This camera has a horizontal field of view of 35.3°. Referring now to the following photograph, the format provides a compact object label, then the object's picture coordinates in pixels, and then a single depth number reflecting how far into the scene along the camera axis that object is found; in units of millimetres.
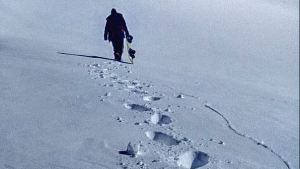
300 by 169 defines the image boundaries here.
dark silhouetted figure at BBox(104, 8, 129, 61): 10656
